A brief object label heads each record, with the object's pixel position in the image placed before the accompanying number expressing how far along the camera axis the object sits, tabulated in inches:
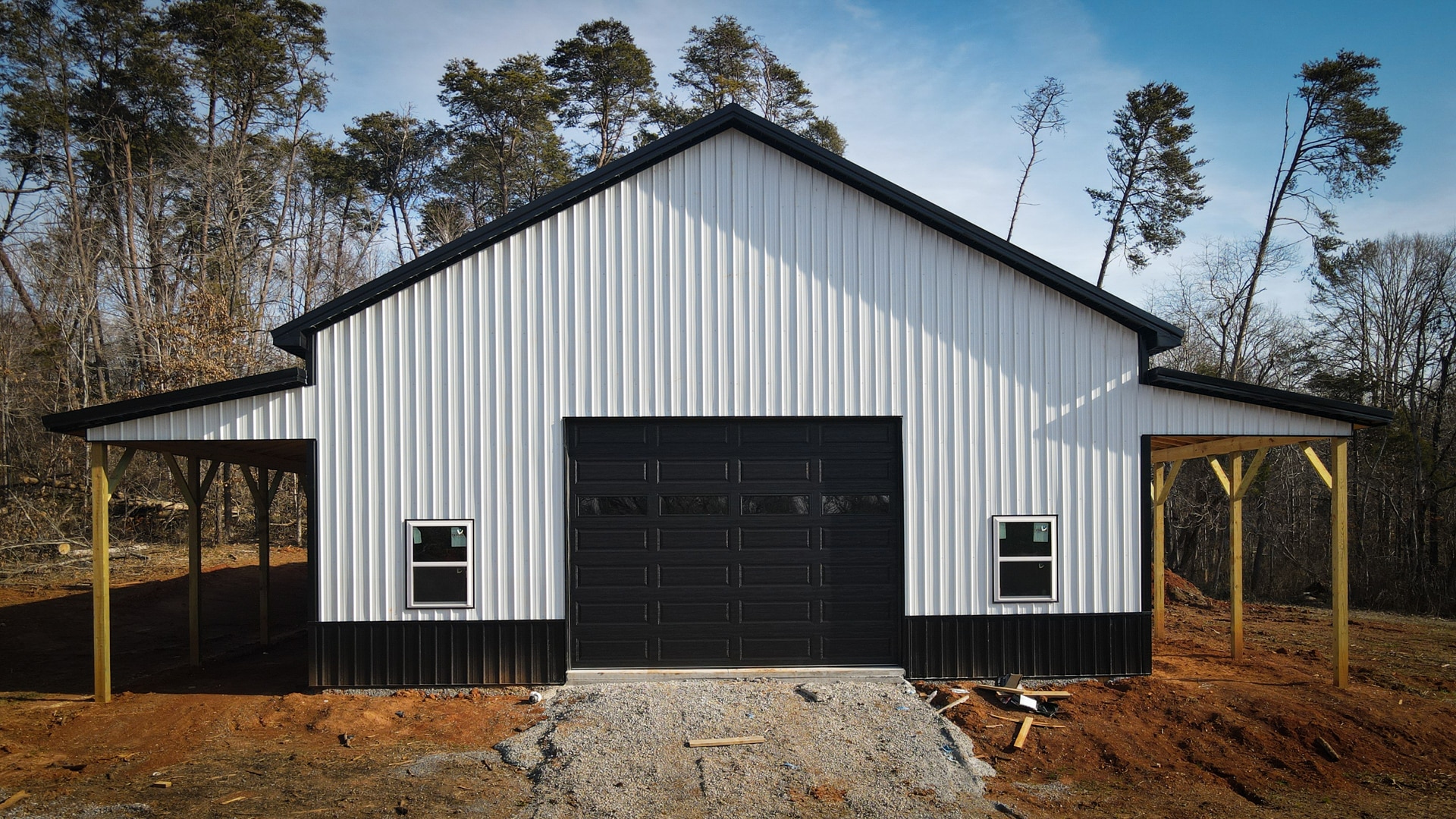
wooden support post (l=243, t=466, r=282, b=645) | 534.9
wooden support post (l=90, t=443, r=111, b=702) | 377.4
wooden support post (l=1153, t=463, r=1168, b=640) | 536.0
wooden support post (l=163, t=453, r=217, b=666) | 460.4
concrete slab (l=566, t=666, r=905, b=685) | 387.2
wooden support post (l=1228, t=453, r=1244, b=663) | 450.6
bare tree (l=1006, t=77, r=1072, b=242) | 1098.1
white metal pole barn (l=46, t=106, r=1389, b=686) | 387.9
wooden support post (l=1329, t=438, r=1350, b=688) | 380.2
